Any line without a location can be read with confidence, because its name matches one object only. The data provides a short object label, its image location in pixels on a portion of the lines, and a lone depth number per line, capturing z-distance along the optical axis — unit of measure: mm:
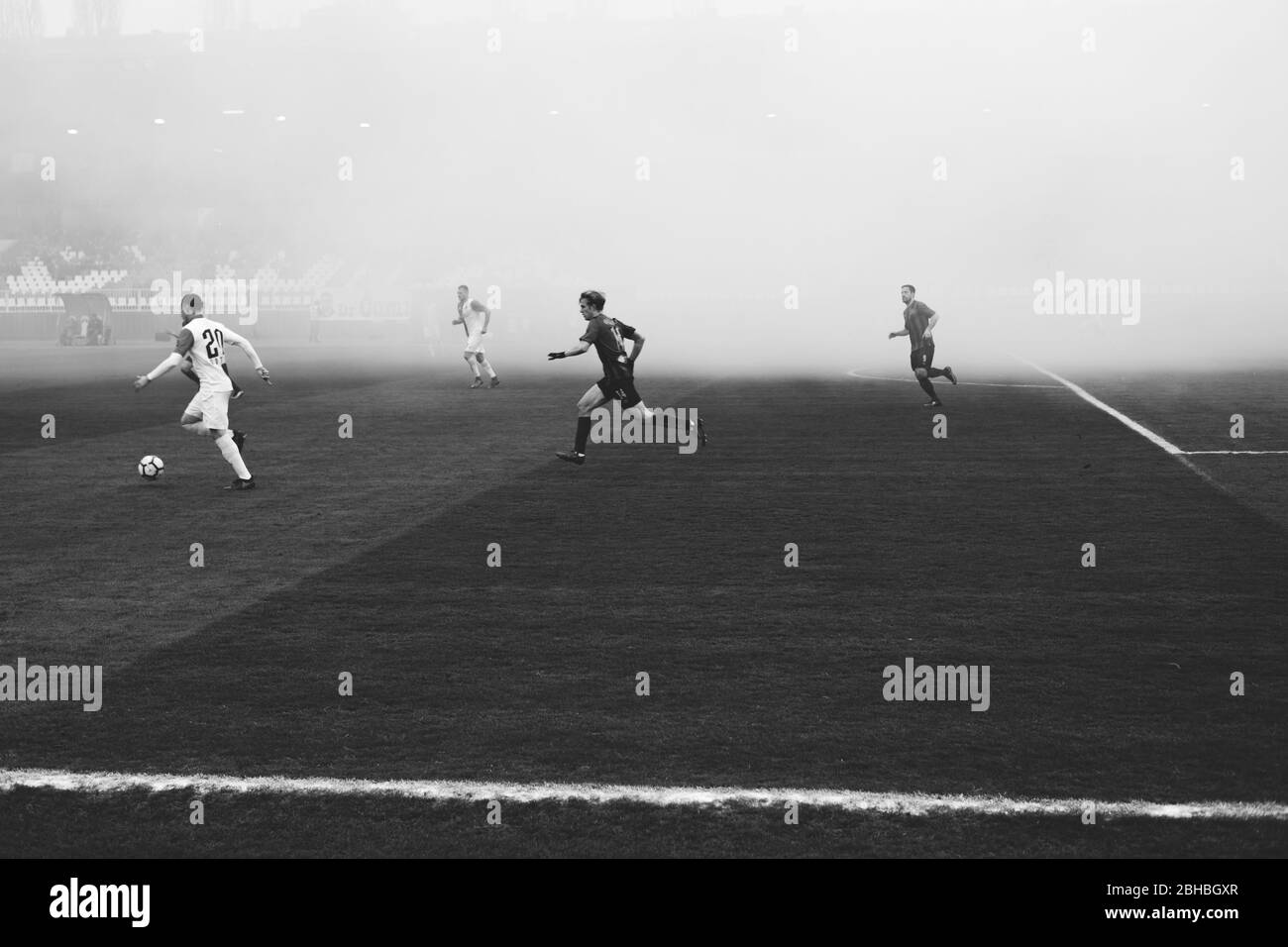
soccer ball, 15555
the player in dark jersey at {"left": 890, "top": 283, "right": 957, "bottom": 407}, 22578
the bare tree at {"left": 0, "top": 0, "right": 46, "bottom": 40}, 58438
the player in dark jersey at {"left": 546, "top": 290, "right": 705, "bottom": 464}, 16703
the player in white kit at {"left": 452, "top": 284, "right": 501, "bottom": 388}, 28359
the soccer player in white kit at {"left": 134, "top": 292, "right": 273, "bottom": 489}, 15047
